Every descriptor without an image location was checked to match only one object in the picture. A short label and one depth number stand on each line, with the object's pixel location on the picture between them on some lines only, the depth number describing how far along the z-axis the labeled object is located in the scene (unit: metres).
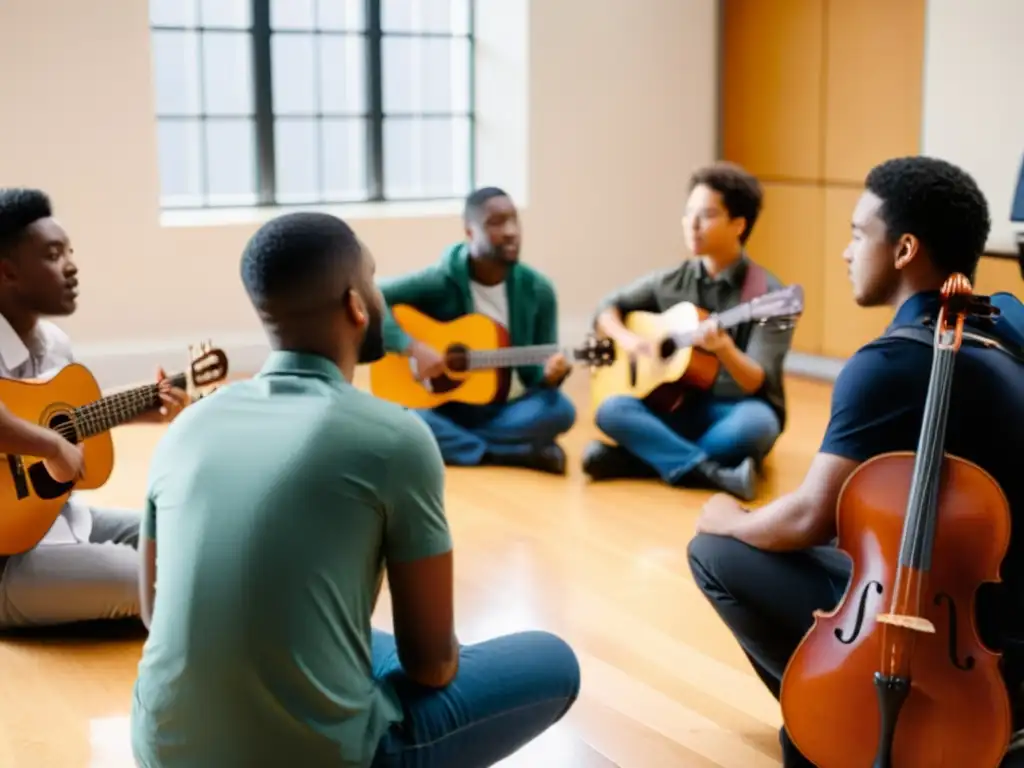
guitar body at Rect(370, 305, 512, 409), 4.61
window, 6.44
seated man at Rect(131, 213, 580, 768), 1.71
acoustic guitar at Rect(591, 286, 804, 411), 4.25
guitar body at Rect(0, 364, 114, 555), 3.00
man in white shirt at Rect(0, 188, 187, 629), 3.06
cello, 2.01
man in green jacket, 4.59
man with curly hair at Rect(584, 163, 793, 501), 4.31
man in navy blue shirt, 2.13
